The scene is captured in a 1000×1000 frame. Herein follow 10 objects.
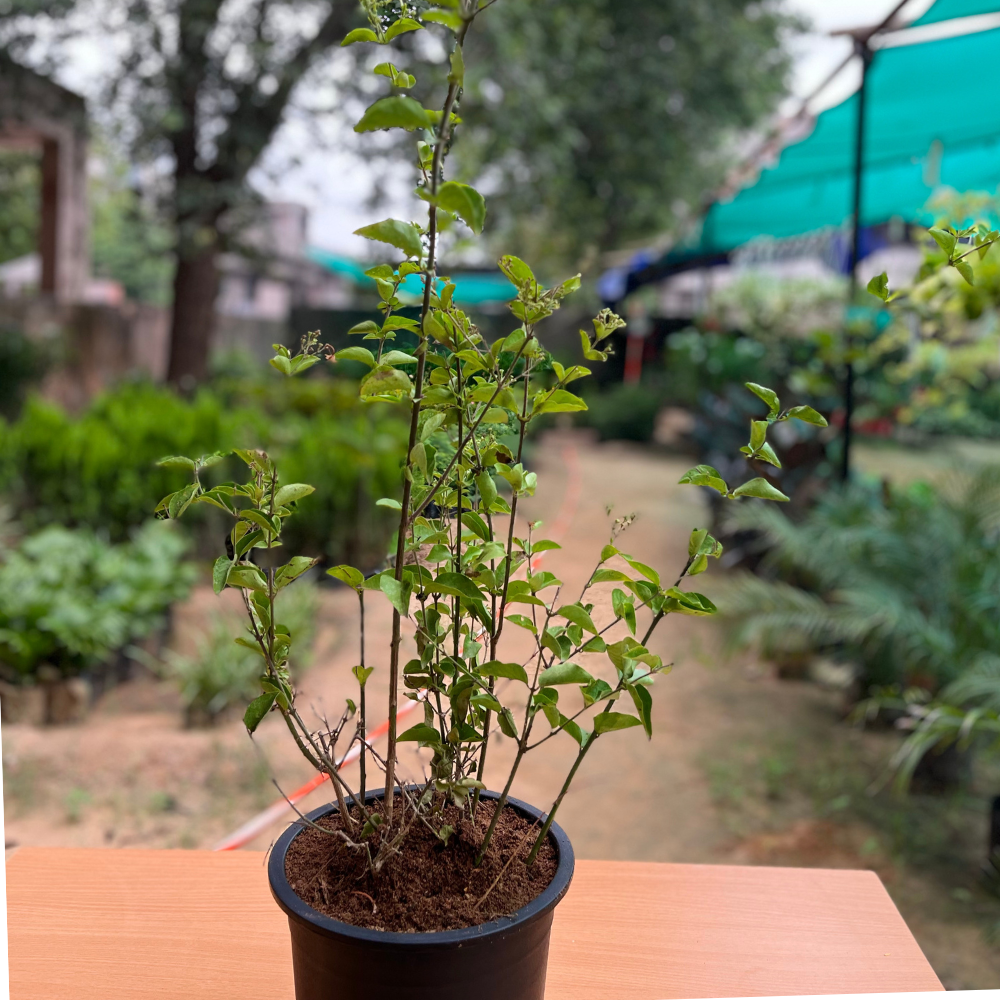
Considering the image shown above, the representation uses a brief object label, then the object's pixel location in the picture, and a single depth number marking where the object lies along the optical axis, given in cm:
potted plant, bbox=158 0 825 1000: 70
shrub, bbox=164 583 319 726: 301
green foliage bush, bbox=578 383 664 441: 1035
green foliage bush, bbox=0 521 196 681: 299
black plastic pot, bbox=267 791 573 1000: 70
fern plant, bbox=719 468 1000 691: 281
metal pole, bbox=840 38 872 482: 329
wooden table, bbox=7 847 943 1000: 94
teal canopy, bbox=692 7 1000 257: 342
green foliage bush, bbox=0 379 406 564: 411
